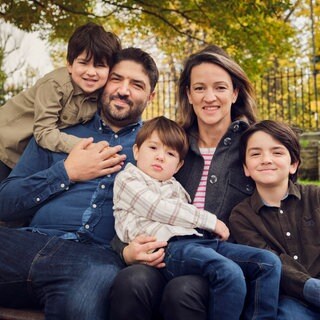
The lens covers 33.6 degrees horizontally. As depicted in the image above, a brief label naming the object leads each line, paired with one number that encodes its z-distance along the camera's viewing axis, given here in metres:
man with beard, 2.44
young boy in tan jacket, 3.17
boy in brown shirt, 2.58
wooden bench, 2.52
